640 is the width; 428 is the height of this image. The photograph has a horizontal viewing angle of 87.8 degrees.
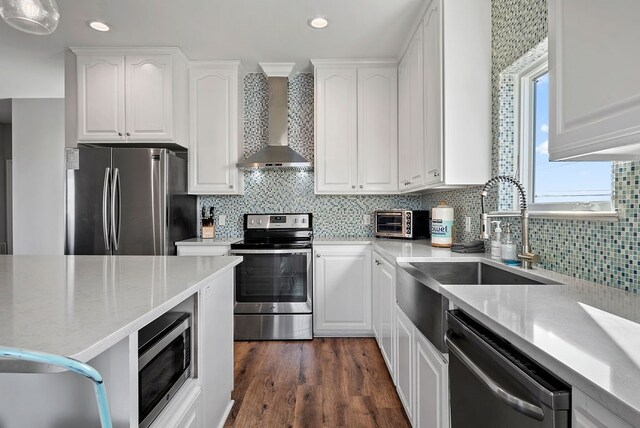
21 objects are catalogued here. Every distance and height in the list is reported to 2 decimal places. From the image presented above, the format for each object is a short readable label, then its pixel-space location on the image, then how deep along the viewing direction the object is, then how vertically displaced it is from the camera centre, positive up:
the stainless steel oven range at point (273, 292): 2.88 -0.70
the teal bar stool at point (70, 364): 0.47 -0.23
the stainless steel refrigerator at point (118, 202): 2.79 +0.08
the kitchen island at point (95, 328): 0.69 -0.25
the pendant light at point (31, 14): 1.29 +0.80
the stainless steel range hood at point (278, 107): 3.23 +1.03
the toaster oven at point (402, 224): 2.92 -0.11
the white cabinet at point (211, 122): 3.17 +0.86
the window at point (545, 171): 1.39 +0.19
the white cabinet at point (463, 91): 2.01 +0.73
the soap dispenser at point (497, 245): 1.70 -0.17
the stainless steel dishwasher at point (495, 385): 0.63 -0.39
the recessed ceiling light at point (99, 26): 2.53 +1.44
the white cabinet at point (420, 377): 1.23 -0.73
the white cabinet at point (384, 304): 2.09 -0.66
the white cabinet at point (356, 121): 3.14 +0.86
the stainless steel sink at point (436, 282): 1.27 -0.35
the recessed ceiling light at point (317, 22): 2.47 +1.43
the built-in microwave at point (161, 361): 0.94 -0.49
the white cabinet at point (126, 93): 2.93 +1.05
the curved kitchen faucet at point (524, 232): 1.49 -0.10
